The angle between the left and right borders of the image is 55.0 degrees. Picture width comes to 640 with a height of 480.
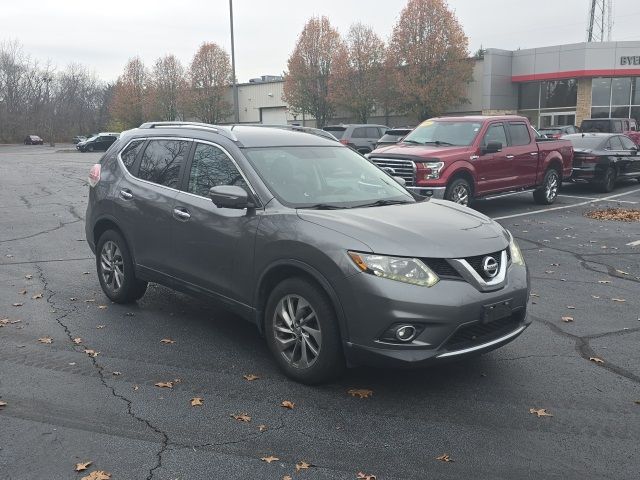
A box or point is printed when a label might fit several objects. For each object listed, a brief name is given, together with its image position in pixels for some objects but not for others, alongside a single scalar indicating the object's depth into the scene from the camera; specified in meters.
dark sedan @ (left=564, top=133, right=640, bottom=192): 16.48
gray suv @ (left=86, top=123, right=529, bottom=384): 3.97
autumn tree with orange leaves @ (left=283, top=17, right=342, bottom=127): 50.34
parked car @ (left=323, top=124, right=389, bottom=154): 24.18
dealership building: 38.91
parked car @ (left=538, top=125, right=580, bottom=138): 27.11
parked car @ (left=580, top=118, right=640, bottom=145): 25.31
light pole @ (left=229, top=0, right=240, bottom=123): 26.18
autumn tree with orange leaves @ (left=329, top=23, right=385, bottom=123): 46.88
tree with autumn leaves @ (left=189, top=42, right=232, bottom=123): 59.62
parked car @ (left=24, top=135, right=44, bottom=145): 72.94
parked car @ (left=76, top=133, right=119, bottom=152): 52.97
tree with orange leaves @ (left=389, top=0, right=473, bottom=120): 42.44
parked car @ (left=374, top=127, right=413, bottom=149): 17.39
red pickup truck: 11.57
